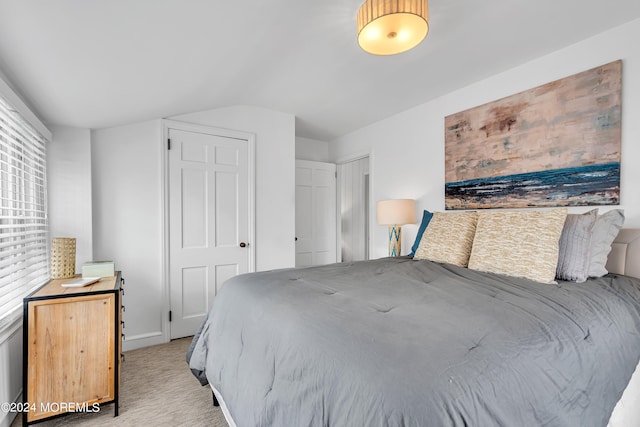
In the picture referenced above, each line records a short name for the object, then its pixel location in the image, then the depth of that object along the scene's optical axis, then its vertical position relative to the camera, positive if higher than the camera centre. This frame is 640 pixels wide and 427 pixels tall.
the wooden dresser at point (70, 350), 1.63 -0.77
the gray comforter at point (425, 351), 0.73 -0.43
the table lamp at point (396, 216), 3.05 -0.05
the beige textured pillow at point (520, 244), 1.64 -0.20
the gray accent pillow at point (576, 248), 1.63 -0.21
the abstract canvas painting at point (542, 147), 1.96 +0.48
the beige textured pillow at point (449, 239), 2.12 -0.21
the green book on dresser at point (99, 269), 2.10 -0.39
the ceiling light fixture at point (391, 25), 1.39 +0.91
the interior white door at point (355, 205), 4.66 +0.10
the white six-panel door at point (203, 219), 2.99 -0.07
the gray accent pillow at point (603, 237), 1.67 -0.15
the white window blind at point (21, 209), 1.70 +0.03
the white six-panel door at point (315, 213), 4.32 -0.01
